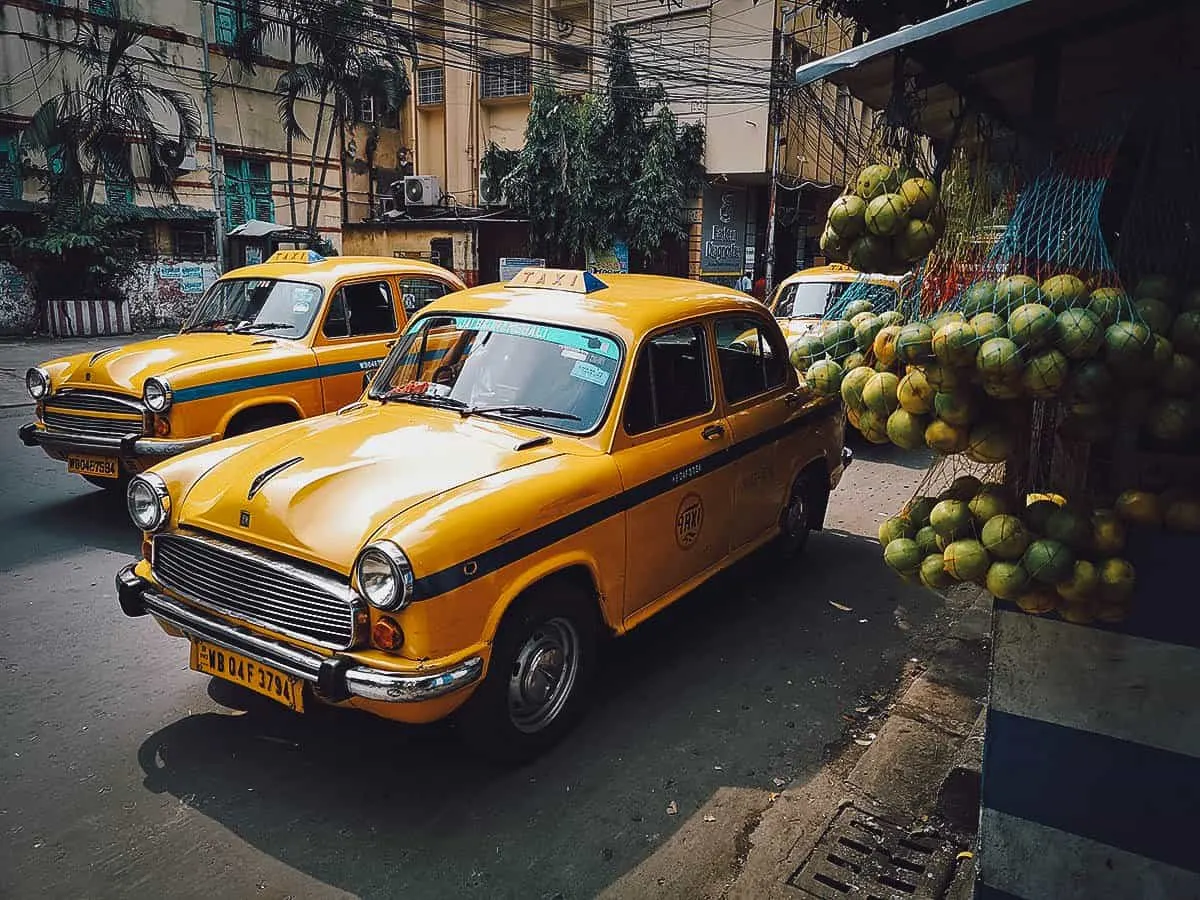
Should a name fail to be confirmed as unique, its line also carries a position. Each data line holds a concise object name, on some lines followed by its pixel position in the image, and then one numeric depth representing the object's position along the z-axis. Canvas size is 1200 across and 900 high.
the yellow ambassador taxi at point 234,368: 6.11
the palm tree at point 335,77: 21.61
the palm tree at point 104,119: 18.80
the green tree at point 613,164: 18.45
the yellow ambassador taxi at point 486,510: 3.08
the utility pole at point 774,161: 17.66
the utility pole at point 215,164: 20.79
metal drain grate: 2.92
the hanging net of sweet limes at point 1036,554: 2.15
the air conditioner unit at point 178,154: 20.98
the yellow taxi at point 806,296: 9.59
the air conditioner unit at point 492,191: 20.81
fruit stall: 2.07
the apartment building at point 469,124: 22.11
